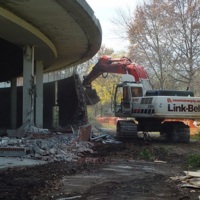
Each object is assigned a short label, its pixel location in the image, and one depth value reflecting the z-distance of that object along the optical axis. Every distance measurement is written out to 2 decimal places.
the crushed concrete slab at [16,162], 11.71
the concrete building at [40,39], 15.67
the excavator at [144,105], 20.83
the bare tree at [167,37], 38.09
